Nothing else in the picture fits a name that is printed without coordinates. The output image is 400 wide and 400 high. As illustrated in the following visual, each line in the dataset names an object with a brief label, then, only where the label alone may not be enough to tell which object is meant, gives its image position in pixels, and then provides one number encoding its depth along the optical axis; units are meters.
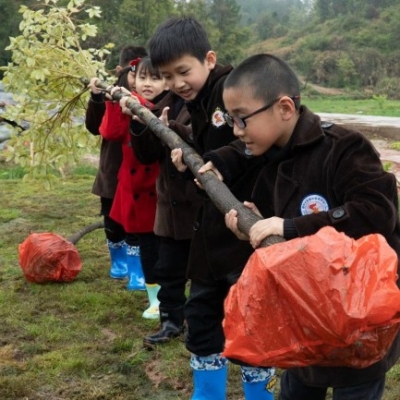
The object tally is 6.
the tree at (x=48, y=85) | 5.04
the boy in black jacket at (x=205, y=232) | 2.97
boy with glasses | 2.16
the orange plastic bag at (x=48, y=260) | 5.11
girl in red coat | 4.34
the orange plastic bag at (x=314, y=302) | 1.78
